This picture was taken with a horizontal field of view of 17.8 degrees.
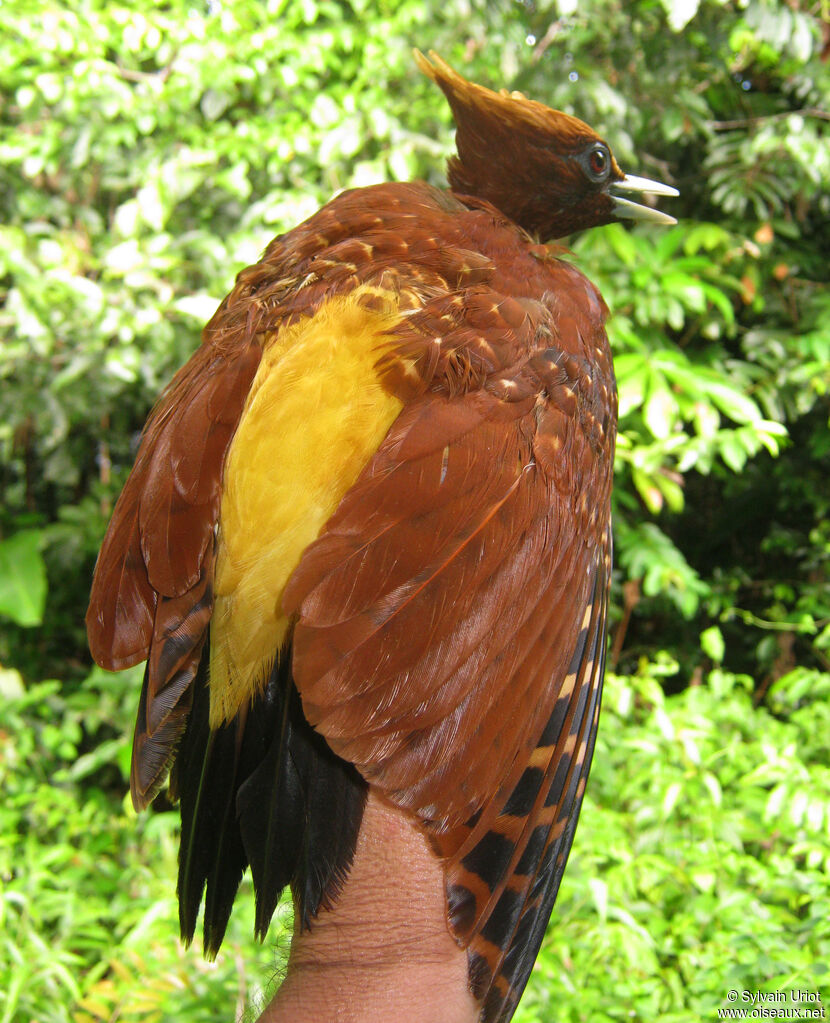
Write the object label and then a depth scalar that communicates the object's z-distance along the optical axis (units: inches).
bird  19.9
